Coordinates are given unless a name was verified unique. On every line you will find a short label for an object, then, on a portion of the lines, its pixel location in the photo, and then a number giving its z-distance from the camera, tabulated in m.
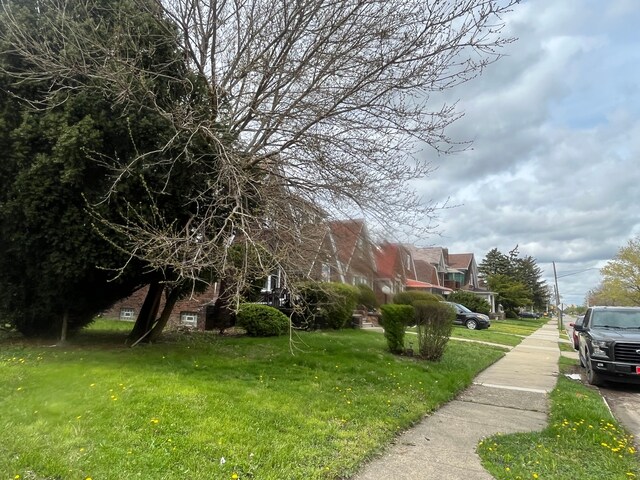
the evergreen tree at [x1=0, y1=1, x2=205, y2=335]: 7.98
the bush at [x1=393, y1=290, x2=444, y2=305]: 21.30
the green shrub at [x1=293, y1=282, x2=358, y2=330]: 16.70
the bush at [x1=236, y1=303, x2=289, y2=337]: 13.48
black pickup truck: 9.48
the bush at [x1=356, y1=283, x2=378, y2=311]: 22.31
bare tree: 7.95
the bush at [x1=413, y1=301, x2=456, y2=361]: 10.97
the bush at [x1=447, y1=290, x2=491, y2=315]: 38.28
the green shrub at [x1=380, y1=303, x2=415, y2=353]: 11.71
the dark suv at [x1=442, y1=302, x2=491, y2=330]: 29.63
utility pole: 47.83
